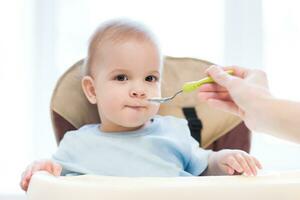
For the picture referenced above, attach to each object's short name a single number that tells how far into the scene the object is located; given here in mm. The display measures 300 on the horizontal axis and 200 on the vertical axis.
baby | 1105
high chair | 837
